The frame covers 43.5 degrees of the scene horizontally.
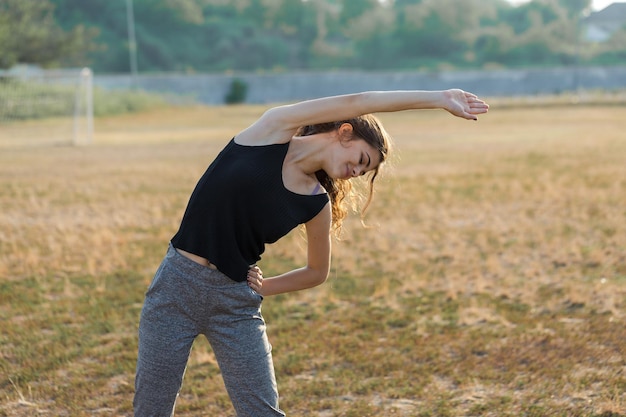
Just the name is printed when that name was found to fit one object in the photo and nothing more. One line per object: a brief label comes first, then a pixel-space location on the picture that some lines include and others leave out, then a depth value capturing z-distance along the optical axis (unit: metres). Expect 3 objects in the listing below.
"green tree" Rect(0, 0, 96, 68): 33.69
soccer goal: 21.75
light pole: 55.80
